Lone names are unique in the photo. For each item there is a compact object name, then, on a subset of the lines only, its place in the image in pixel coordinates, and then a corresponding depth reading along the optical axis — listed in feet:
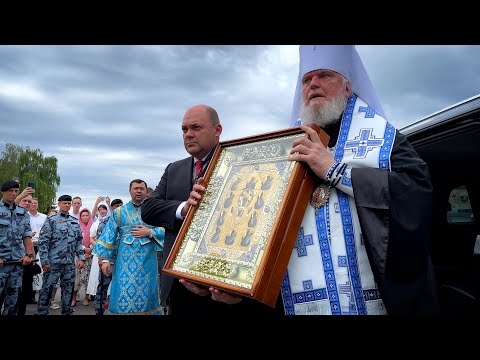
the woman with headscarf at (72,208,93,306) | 30.81
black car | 7.76
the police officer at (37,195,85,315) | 22.97
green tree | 140.56
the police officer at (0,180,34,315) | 19.79
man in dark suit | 8.28
